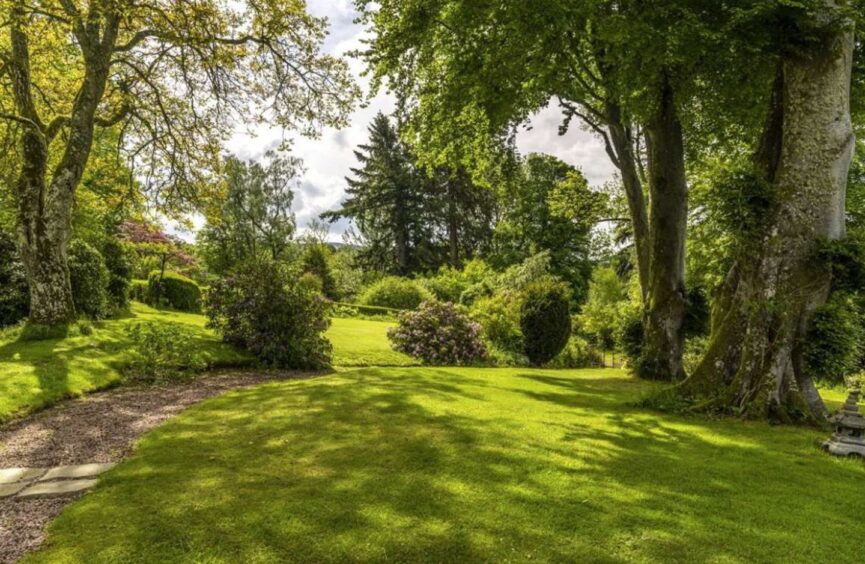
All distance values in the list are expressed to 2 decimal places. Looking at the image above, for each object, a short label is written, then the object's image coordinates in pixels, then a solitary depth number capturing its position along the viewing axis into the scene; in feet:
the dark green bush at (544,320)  52.37
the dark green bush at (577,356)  60.27
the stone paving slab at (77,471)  15.57
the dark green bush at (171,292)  69.62
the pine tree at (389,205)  146.20
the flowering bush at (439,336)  50.24
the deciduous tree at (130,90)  36.24
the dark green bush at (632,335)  44.11
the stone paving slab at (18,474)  15.55
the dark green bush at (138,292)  70.35
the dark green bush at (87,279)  45.03
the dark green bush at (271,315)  41.04
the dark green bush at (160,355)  32.78
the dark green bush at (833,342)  22.18
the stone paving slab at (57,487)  14.24
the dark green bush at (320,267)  113.60
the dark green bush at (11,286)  41.83
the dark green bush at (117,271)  55.26
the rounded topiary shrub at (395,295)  108.17
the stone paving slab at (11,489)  14.37
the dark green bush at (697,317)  39.40
